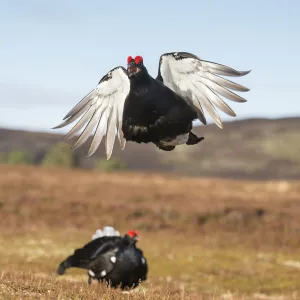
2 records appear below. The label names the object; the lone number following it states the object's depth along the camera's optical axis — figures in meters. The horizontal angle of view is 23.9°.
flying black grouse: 11.18
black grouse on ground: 17.64
